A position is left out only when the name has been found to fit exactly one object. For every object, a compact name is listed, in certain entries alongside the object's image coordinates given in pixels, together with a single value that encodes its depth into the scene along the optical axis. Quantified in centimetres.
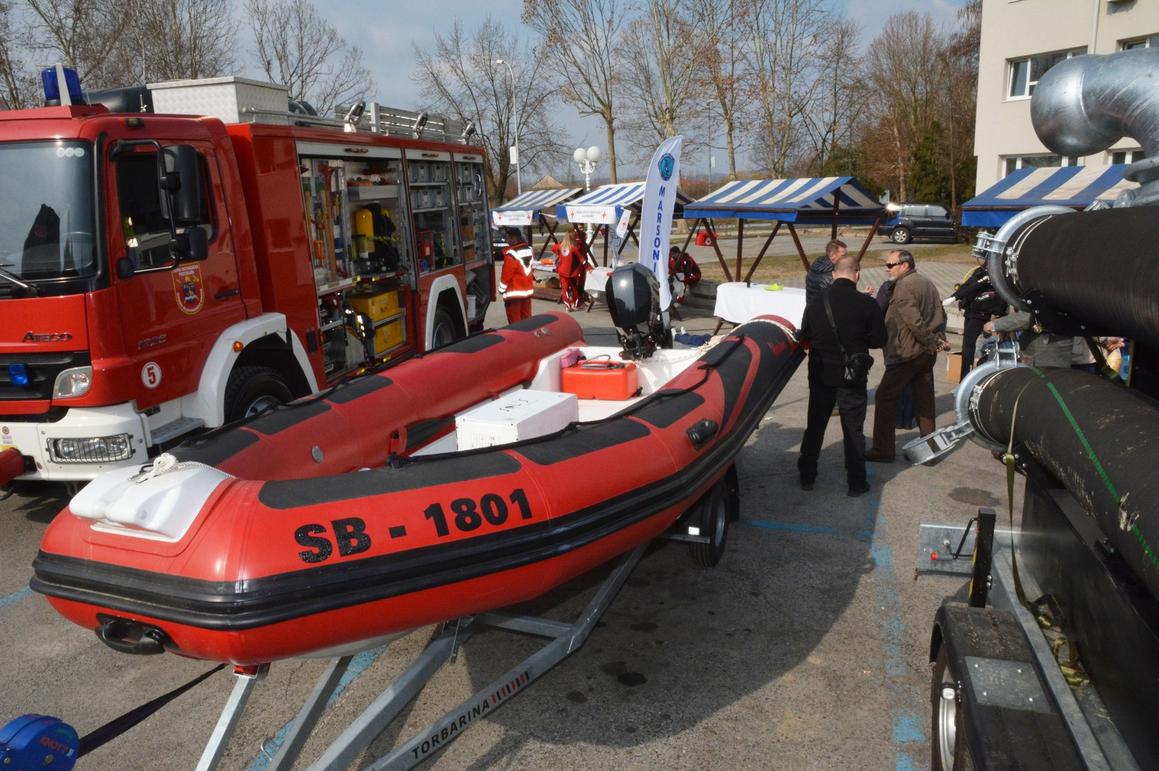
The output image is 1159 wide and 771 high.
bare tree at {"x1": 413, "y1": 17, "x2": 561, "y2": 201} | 4016
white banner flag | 836
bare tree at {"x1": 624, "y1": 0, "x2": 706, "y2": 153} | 3319
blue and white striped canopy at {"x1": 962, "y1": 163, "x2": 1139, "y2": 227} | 920
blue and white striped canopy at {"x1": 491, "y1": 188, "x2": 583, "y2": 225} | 1788
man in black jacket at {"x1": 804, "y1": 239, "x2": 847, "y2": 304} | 814
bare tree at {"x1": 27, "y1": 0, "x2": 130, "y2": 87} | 1906
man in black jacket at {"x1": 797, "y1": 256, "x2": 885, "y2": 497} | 566
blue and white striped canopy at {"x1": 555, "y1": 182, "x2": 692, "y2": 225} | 1448
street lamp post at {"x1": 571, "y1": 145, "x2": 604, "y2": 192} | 2438
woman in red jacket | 1532
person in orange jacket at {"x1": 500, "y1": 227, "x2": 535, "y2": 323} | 1206
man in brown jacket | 647
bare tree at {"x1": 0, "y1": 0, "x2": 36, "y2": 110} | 1775
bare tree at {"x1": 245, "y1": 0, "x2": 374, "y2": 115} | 3033
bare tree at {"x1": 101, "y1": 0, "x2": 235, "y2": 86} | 2155
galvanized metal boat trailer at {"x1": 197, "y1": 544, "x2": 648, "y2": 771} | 268
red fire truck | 465
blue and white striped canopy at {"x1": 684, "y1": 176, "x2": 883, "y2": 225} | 1141
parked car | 2914
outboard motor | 568
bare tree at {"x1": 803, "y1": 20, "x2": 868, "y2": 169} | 4031
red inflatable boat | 257
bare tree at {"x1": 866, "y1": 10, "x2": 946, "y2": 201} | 3931
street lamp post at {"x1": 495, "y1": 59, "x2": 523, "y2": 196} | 2524
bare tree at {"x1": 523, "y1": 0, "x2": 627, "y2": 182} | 3394
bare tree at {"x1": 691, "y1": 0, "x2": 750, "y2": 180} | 3284
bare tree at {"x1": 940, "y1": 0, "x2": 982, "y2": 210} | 3406
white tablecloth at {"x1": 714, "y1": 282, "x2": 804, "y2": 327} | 825
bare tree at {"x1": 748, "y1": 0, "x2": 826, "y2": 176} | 3397
